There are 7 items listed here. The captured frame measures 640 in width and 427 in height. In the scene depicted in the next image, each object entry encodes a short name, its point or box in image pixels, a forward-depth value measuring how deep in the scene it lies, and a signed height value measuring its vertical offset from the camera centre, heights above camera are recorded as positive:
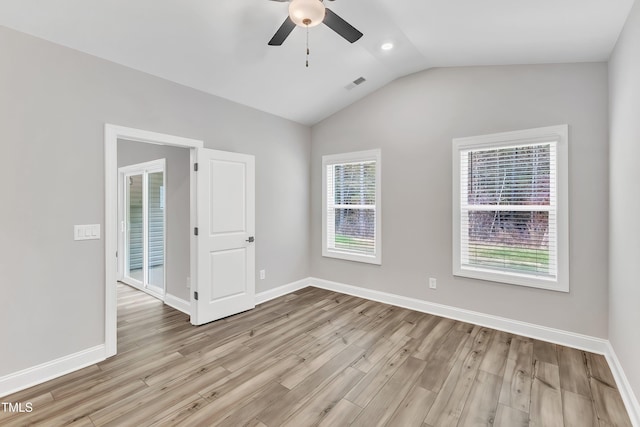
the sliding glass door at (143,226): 4.52 -0.20
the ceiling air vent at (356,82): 3.87 +1.78
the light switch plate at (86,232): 2.57 -0.16
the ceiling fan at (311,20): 1.89 +1.38
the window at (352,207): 4.32 +0.11
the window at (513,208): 2.97 +0.07
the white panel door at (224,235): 3.46 -0.27
